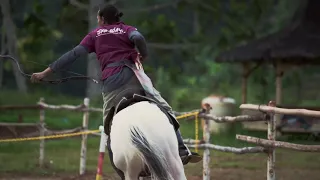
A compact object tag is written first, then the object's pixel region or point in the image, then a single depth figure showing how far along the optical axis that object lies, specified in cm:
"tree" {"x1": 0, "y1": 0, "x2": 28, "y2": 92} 4291
